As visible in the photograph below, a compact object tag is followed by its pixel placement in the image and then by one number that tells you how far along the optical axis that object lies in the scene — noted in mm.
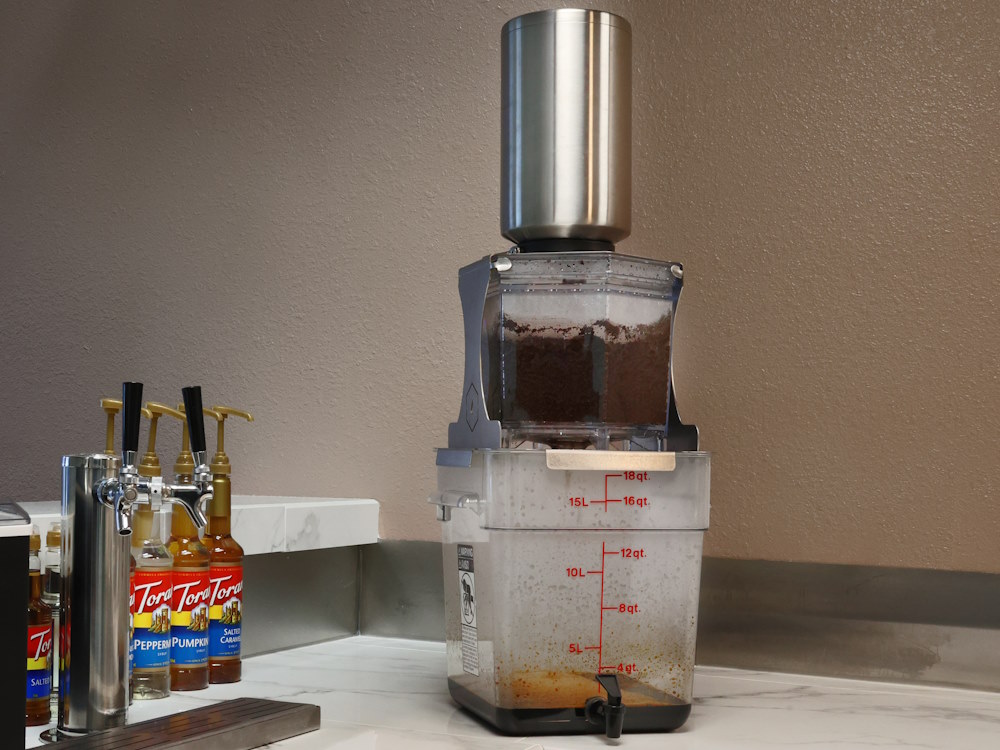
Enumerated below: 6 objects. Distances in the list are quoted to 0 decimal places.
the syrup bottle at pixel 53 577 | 1087
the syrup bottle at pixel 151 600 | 1168
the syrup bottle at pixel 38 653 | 1039
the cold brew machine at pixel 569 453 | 1061
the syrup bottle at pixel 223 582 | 1302
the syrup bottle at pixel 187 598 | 1249
